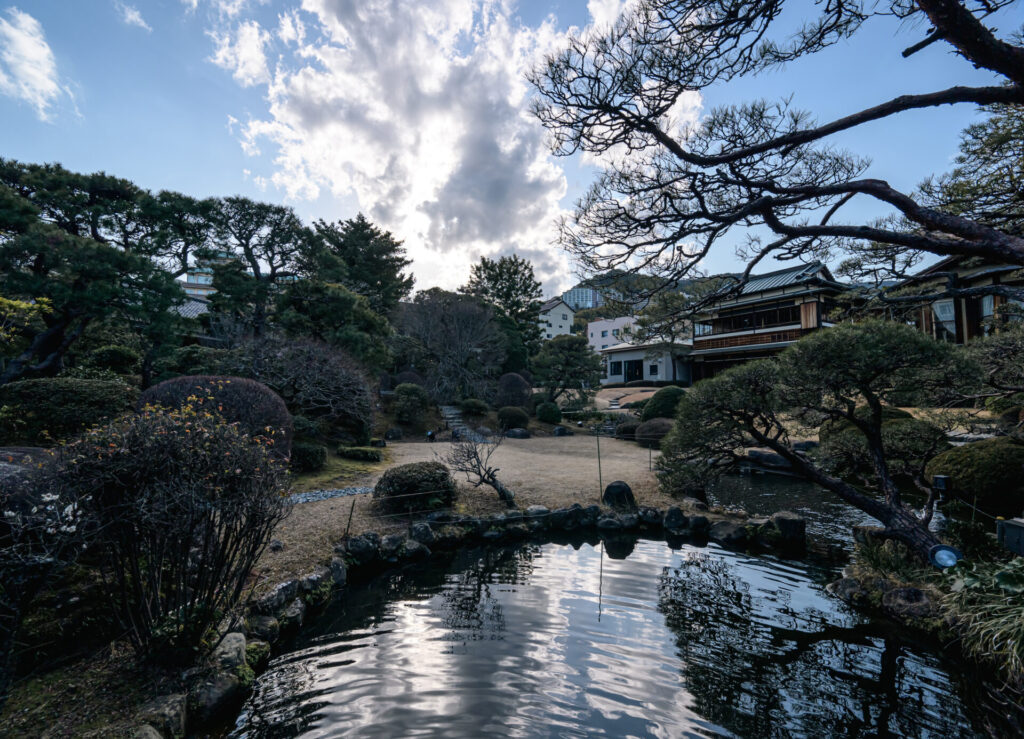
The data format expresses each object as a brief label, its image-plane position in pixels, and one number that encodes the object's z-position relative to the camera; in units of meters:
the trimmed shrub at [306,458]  10.87
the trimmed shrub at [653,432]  16.69
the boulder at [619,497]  9.91
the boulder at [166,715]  3.14
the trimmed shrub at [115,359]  13.25
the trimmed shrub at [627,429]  19.35
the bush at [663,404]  19.48
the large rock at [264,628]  4.71
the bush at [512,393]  22.50
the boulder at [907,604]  5.13
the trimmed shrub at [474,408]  21.25
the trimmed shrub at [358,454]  13.17
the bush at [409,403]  19.23
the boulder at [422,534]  8.02
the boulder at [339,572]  6.35
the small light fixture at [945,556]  5.06
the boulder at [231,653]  3.89
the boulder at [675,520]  9.24
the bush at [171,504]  3.37
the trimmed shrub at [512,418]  20.67
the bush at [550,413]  22.05
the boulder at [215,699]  3.48
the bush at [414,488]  8.86
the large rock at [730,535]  8.38
